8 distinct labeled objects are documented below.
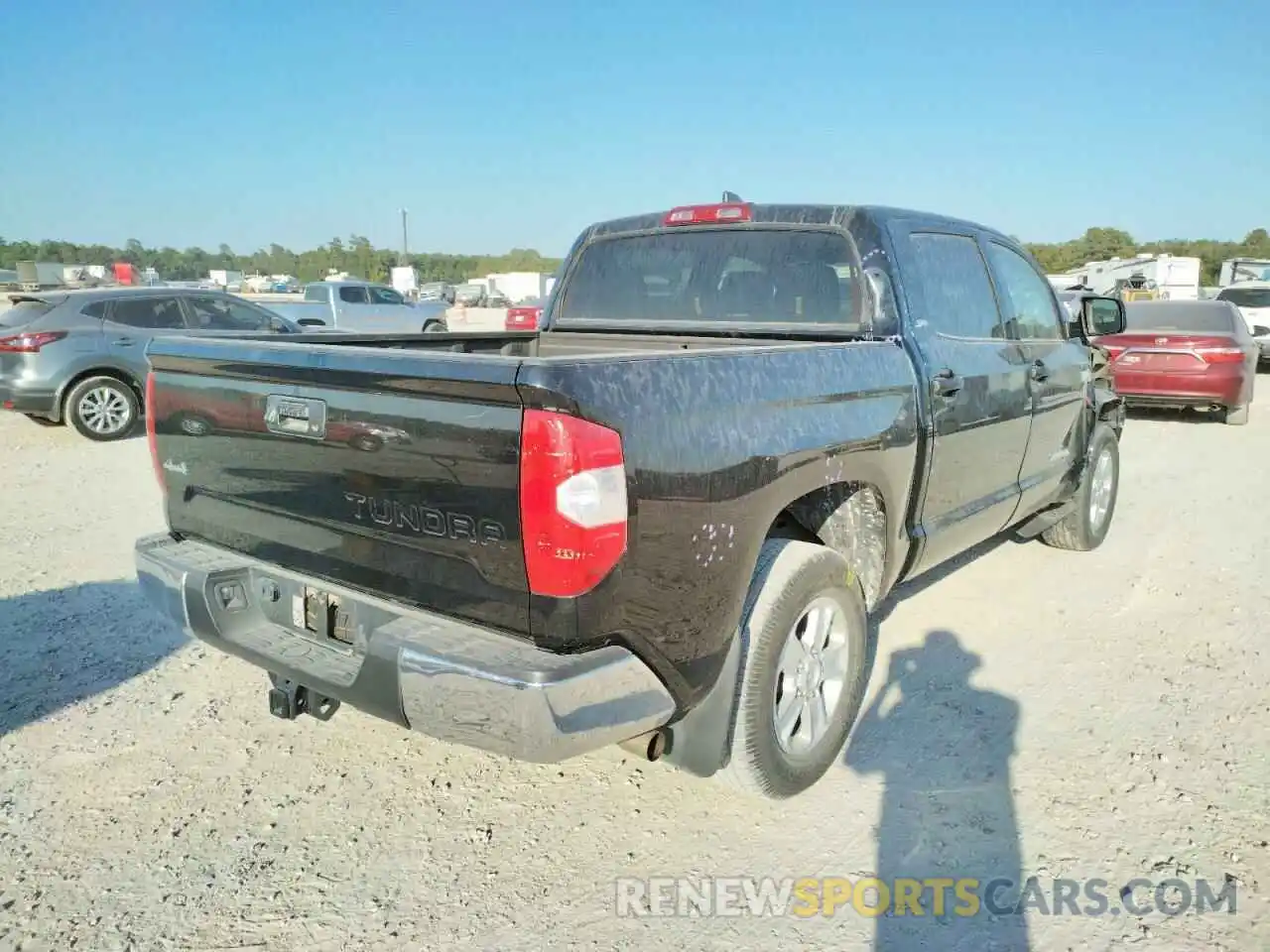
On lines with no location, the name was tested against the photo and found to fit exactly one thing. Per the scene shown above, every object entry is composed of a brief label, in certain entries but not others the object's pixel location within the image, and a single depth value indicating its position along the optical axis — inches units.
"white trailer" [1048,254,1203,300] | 1363.2
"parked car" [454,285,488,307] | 1635.1
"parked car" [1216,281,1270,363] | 677.9
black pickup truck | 81.8
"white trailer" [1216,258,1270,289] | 1128.4
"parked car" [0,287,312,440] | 353.1
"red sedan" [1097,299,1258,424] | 405.7
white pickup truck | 698.2
